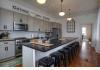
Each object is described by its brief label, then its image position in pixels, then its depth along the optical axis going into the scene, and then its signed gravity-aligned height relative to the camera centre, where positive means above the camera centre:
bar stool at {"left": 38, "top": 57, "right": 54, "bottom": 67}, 1.12 -0.69
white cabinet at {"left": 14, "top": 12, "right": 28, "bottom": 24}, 2.39 +0.78
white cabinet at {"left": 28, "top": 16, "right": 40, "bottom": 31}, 2.87 +0.58
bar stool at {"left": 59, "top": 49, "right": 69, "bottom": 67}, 1.75 -0.85
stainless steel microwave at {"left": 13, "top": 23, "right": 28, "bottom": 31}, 2.38 +0.34
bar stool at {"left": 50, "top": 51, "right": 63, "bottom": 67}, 1.45 -0.74
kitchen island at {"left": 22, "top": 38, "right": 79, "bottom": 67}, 1.20 -0.59
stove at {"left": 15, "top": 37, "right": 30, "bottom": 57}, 2.27 -0.59
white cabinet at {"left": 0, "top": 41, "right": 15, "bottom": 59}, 1.96 -0.66
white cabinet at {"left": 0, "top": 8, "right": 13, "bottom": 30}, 2.08 +0.61
